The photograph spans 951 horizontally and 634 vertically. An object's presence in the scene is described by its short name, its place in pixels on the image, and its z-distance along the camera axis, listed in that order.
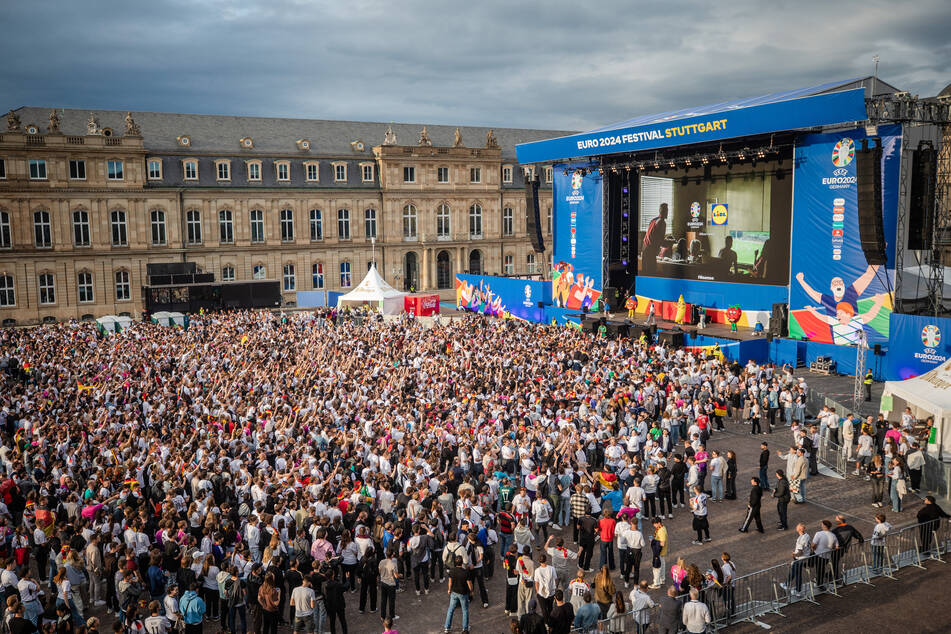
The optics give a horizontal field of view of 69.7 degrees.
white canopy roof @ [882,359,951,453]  17.44
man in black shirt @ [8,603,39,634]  9.22
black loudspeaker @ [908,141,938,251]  24.91
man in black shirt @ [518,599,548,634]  9.52
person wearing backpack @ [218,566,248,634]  10.71
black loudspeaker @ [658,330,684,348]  32.78
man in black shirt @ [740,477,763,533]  14.08
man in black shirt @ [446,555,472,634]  10.79
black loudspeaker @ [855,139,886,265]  25.17
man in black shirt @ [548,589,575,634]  9.58
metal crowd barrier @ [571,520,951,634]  10.81
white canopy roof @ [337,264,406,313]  42.75
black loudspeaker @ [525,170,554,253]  44.56
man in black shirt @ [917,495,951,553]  13.21
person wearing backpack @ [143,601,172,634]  9.16
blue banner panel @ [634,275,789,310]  32.31
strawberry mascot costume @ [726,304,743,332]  33.34
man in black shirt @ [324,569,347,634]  10.55
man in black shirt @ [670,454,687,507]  15.55
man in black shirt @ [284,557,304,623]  10.84
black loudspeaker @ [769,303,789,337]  30.27
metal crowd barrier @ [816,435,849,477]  18.17
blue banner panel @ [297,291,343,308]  54.53
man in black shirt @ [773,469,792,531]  14.34
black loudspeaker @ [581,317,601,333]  36.81
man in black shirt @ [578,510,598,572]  12.80
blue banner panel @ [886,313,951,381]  23.62
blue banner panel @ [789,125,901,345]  26.36
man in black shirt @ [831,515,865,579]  12.02
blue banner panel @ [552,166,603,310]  41.16
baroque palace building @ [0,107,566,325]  49.16
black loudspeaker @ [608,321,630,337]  35.03
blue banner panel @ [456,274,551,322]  44.09
